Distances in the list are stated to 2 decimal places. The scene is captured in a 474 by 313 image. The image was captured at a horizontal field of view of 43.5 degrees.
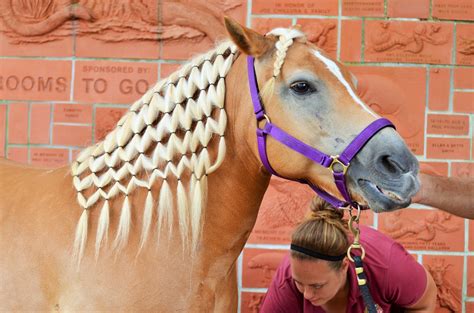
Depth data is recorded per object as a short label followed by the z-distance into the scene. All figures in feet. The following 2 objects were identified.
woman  7.35
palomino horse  5.43
